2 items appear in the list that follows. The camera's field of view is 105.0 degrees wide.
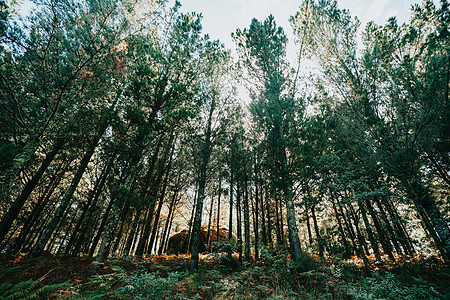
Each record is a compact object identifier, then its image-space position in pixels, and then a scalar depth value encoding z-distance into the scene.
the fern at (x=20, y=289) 3.16
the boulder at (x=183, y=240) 17.19
